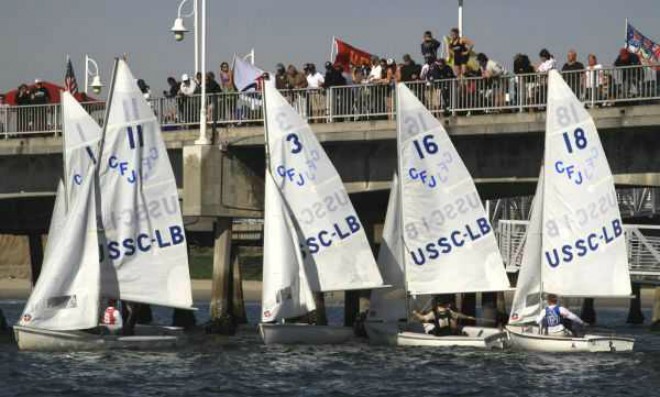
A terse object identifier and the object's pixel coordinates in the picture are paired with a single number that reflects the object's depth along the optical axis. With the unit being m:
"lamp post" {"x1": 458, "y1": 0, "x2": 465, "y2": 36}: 62.22
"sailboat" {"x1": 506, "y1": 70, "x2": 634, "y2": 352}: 53.28
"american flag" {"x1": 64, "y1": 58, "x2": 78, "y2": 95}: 66.06
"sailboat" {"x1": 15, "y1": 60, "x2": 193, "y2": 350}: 54.22
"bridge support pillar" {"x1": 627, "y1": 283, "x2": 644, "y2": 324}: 80.19
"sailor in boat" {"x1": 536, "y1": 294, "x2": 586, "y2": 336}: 52.41
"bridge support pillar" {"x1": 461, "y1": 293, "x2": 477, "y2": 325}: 66.29
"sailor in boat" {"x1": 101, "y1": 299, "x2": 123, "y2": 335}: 53.62
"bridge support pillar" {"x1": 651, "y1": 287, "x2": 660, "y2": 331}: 69.69
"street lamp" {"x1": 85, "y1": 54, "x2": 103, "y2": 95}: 65.00
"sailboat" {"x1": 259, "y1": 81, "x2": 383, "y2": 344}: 55.34
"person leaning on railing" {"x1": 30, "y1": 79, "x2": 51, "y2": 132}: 65.06
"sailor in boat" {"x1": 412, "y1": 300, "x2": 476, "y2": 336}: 53.97
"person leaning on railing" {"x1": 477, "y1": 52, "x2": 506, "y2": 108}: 56.69
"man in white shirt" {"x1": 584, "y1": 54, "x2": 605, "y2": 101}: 55.34
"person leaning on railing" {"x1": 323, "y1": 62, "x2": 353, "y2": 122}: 59.78
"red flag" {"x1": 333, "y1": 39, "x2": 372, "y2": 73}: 63.16
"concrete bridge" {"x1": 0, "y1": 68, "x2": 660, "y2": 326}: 54.88
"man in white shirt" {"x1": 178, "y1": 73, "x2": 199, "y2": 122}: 63.09
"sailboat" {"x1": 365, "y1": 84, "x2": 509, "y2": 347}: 56.28
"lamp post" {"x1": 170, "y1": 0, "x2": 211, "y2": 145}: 61.09
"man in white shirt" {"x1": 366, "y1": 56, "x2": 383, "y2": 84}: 59.50
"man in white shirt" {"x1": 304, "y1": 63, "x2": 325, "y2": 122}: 60.44
